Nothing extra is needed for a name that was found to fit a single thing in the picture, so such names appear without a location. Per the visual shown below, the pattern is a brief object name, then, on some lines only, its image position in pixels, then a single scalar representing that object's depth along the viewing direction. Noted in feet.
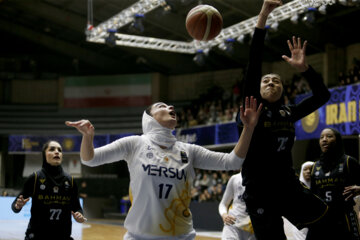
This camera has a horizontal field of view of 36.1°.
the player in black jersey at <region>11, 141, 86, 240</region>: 19.51
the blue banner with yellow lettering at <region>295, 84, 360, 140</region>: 47.01
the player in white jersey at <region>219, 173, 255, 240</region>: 23.12
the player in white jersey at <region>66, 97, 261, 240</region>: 13.21
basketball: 21.22
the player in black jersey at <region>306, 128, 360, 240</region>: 18.10
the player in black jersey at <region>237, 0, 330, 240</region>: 13.64
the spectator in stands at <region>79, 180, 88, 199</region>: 82.16
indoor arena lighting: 50.24
